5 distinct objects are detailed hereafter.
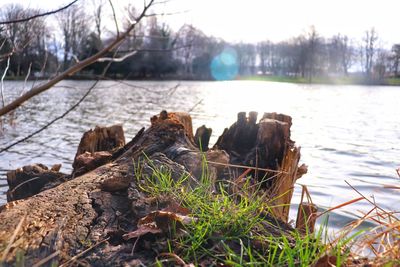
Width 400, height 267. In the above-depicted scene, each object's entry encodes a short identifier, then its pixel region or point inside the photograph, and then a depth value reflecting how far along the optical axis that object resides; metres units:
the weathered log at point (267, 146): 3.40
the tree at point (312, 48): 68.50
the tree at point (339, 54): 76.00
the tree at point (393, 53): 52.16
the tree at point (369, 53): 69.38
